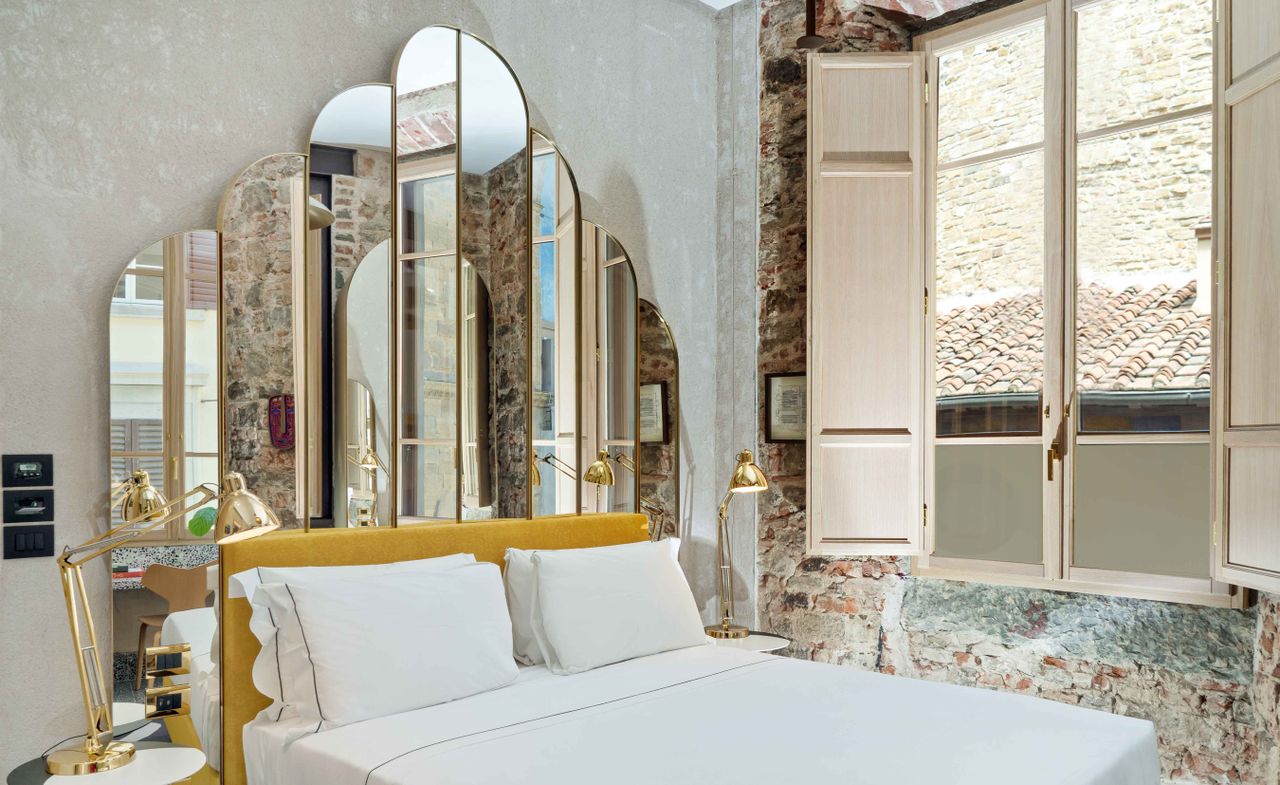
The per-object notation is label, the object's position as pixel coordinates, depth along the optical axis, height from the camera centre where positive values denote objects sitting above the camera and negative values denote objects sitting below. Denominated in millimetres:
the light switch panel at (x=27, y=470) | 2354 -245
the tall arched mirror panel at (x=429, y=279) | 3139 +338
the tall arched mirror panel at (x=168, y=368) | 2512 +22
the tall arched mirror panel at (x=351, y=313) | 2904 +204
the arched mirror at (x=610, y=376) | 3775 -6
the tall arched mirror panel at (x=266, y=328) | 2701 +144
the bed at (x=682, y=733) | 2004 -891
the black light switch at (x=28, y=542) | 2354 -430
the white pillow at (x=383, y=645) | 2391 -745
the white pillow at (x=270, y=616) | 2469 -651
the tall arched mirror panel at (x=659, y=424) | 4094 -223
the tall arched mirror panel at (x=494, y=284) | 3336 +341
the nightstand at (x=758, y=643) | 3764 -1126
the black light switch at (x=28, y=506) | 2357 -338
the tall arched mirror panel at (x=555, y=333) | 3570 +164
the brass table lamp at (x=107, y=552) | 2141 -453
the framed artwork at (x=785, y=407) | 4242 -155
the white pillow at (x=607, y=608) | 2971 -794
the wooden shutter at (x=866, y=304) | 4012 +310
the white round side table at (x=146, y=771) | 2070 -925
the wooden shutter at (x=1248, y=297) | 2791 +240
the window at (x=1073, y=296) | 3420 +311
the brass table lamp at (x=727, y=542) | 3826 -766
